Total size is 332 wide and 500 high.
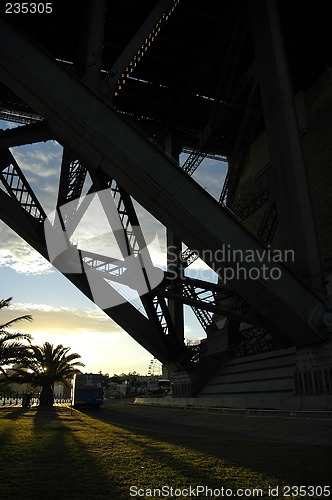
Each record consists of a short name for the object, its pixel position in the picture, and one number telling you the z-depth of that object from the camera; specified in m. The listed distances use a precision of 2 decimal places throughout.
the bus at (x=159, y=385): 63.28
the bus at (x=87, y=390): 28.48
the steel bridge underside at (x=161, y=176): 11.32
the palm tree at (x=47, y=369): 29.69
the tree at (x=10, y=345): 21.71
